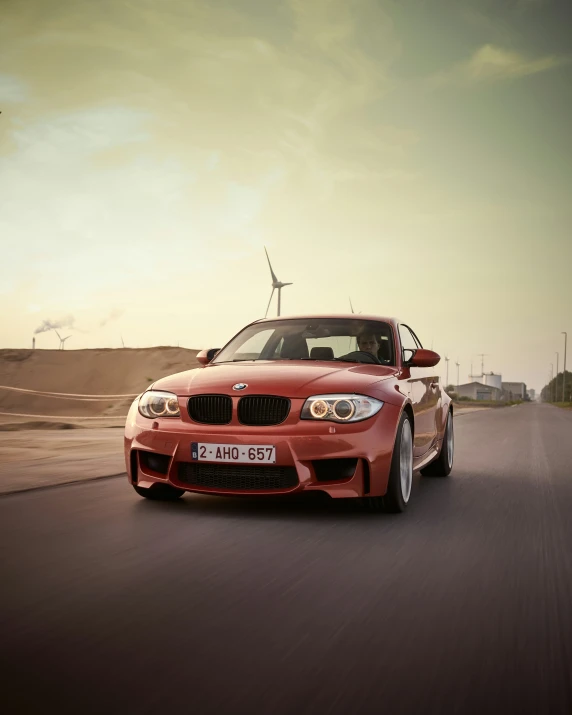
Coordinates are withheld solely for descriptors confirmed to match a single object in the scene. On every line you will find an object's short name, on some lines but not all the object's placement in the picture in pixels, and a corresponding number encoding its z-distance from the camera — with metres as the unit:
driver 7.17
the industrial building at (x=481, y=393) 194.02
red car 5.43
